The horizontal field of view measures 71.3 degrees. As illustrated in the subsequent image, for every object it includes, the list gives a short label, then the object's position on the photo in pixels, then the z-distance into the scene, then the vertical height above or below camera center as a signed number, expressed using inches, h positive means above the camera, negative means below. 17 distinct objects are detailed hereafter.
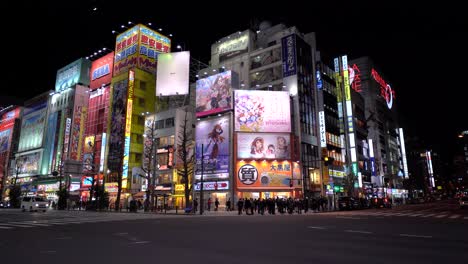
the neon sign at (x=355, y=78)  3110.2 +1188.8
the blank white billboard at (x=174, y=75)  2271.2 +852.2
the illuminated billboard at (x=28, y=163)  3085.6 +351.3
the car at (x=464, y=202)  1308.1 -14.9
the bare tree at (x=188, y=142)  1967.3 +358.2
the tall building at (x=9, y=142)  3474.4 +630.7
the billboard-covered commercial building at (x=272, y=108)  1827.0 +544.2
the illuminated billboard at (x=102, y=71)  2775.6 +1099.7
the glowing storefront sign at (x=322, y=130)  2166.6 +450.7
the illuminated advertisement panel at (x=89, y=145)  2625.0 +436.4
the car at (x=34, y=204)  1398.9 -19.0
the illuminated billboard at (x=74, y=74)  3024.1 +1164.3
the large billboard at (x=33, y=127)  3179.1 +723.9
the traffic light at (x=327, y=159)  1019.5 +121.2
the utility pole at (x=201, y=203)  1230.2 -16.8
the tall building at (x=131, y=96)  2327.8 +781.5
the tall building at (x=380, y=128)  3248.0 +767.8
